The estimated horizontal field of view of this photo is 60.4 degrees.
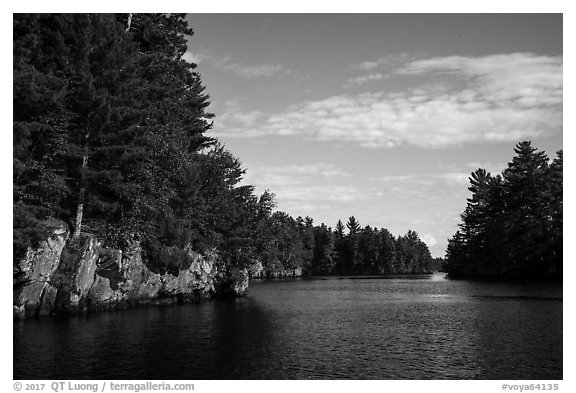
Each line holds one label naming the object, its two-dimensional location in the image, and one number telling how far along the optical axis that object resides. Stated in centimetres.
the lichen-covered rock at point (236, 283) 6544
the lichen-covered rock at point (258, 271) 12216
